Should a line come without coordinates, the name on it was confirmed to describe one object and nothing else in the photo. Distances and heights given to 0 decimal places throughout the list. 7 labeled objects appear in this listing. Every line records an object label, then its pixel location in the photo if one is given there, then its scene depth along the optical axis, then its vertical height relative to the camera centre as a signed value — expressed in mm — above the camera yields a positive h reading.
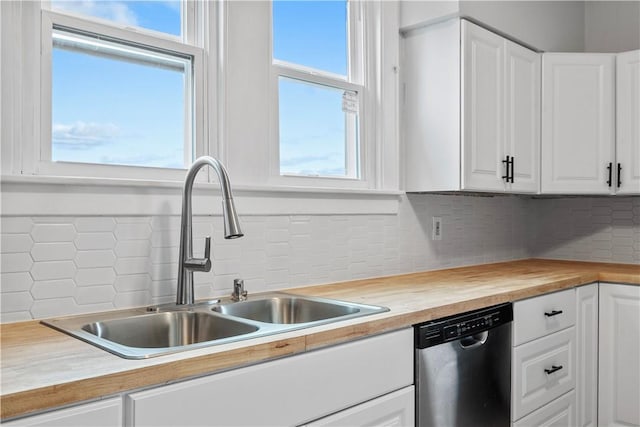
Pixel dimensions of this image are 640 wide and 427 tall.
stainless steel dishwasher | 1761 -530
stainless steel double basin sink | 1515 -325
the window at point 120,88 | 1738 +395
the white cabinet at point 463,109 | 2611 +476
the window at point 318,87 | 2342 +522
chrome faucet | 1752 -133
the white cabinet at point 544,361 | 2205 -620
